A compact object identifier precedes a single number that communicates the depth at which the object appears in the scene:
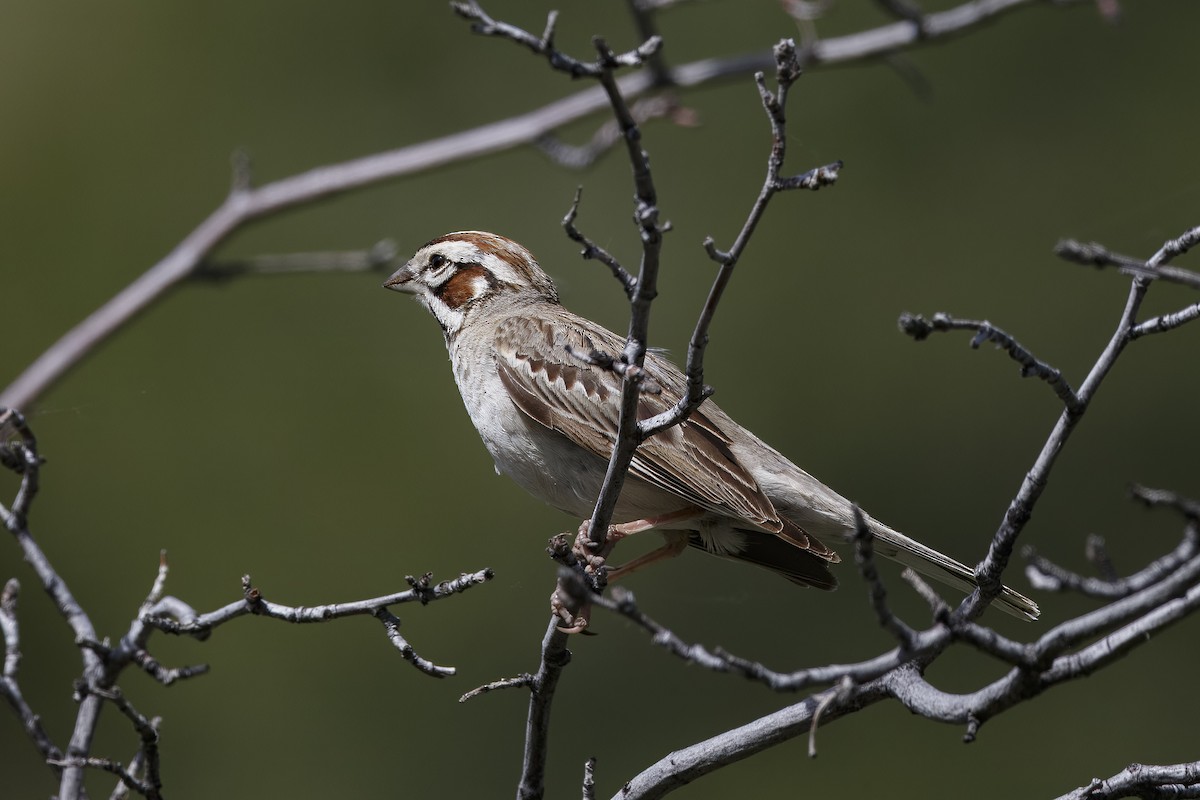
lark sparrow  7.93
